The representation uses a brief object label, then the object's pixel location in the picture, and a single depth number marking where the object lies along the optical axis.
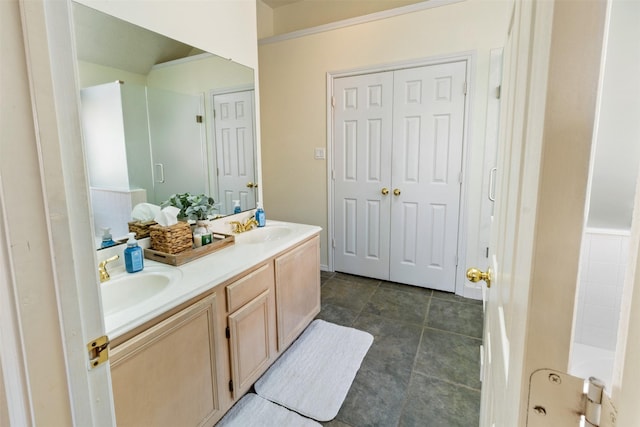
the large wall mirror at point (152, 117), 1.42
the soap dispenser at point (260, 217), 2.37
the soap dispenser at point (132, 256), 1.42
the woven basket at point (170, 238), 1.59
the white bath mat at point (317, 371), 1.68
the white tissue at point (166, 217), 1.63
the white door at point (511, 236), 0.40
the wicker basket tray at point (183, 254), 1.55
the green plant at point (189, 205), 1.80
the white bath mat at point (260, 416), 1.54
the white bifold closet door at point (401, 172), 2.77
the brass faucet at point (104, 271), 1.32
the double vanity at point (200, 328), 1.07
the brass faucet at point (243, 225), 2.23
